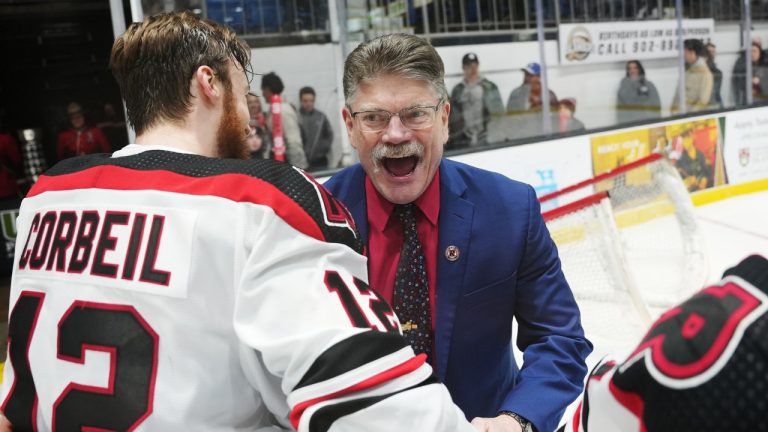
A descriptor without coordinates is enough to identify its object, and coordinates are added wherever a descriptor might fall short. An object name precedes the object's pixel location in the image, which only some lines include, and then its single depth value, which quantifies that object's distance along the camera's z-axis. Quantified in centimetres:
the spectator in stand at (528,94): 574
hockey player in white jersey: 73
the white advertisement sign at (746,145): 589
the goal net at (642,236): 259
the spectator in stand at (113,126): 734
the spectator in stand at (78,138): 617
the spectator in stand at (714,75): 680
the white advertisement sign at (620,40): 622
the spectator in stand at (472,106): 541
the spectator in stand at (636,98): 647
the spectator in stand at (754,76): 721
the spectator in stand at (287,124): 441
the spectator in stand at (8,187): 543
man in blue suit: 126
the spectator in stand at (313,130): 450
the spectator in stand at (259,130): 431
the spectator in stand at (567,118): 585
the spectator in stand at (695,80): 652
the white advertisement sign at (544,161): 459
